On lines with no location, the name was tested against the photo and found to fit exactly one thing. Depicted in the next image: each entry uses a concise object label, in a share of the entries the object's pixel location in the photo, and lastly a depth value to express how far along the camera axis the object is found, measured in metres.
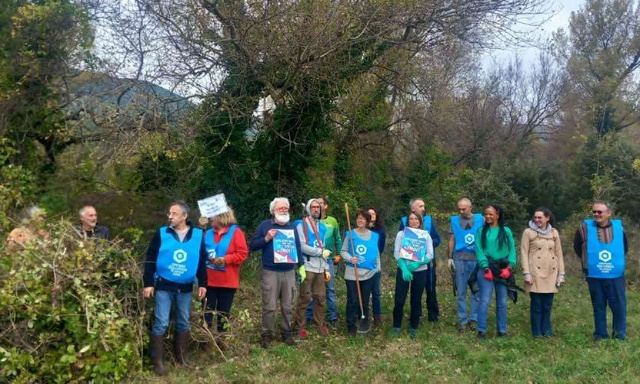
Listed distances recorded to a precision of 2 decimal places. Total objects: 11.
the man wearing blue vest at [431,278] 8.42
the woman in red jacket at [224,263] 6.85
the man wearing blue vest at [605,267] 7.37
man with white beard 6.92
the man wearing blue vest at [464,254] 8.14
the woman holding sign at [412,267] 7.56
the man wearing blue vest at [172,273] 5.93
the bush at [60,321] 5.24
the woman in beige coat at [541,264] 7.57
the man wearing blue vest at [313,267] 7.49
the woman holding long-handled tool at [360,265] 7.67
